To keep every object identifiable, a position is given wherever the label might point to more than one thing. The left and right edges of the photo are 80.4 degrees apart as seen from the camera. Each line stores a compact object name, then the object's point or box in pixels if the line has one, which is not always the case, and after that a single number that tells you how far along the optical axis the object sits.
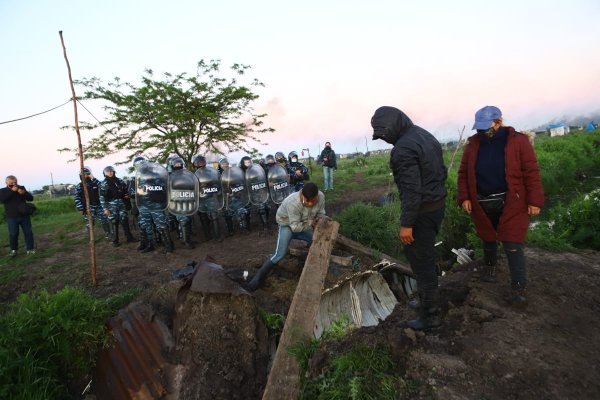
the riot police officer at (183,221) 7.48
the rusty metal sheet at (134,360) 3.53
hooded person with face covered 2.77
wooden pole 4.90
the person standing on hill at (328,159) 14.13
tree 10.42
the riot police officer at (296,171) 10.20
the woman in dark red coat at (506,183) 3.22
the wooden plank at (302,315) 2.95
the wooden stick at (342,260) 4.88
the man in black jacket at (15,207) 7.89
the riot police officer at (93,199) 8.82
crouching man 4.63
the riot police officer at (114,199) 8.34
